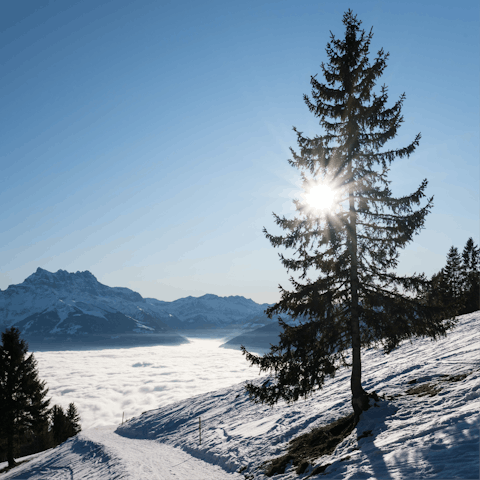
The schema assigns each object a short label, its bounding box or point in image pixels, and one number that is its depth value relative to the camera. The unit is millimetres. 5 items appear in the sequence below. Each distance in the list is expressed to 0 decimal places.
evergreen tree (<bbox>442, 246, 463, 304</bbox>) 50494
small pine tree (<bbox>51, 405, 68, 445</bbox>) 57228
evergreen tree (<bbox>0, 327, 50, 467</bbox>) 29016
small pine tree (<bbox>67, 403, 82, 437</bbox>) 60156
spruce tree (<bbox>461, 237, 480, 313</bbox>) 42750
